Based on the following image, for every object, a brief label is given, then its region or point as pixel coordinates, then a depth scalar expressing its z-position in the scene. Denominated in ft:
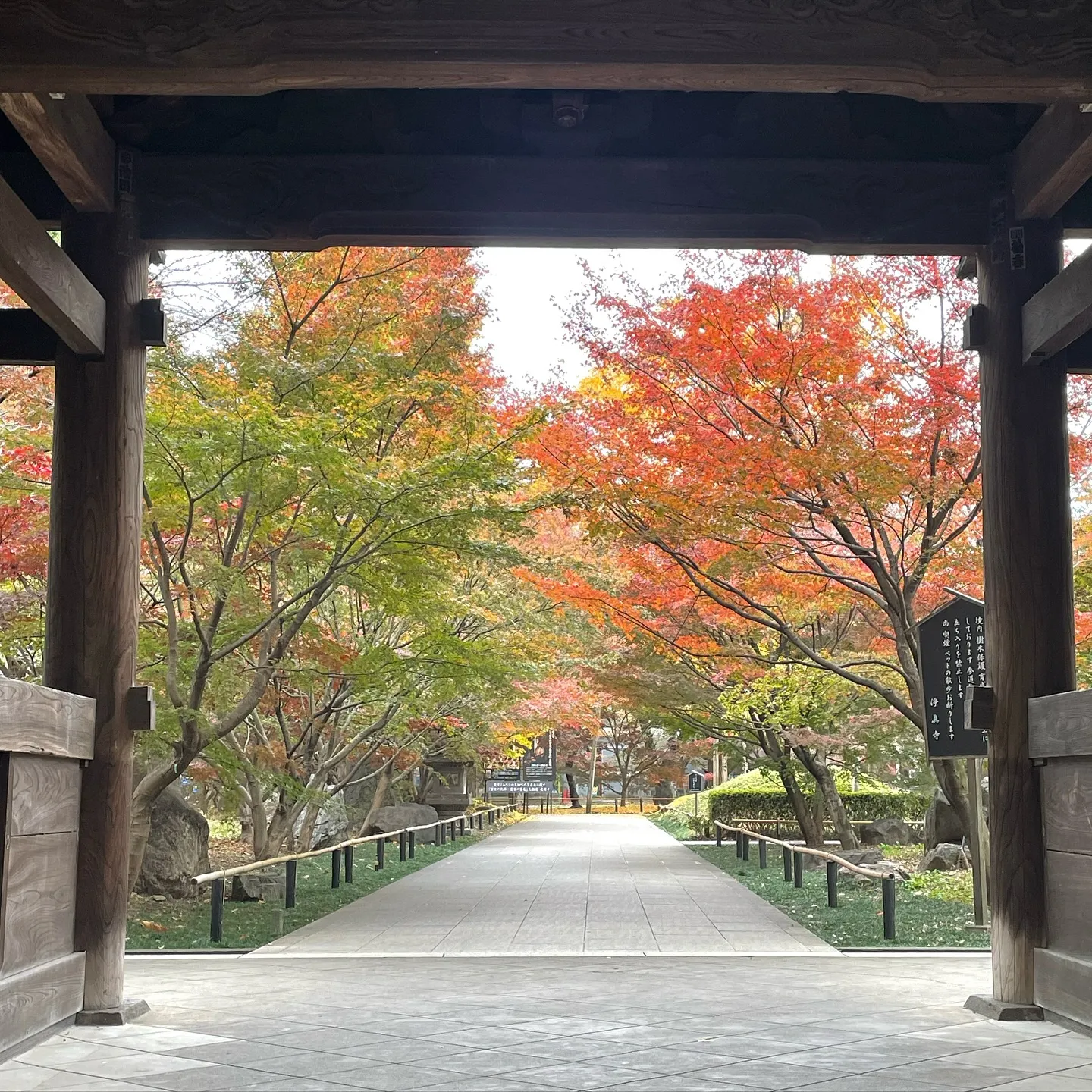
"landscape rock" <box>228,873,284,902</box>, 42.24
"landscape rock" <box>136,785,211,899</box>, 42.09
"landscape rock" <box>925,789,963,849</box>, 55.36
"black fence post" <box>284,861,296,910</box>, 37.93
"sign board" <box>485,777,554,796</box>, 122.11
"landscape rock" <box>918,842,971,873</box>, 50.87
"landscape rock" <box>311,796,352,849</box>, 68.74
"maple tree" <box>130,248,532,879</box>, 30.55
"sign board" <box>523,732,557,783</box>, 127.18
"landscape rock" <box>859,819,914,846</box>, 67.10
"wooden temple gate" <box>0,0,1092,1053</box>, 18.94
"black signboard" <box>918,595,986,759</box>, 33.14
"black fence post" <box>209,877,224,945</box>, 31.01
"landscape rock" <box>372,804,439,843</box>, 68.95
